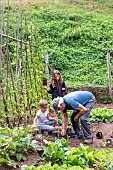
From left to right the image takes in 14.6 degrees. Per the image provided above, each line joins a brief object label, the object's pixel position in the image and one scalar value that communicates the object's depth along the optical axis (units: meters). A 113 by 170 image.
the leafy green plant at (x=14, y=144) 5.54
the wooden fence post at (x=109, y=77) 13.75
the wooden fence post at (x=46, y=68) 11.57
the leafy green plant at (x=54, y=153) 5.74
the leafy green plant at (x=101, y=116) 10.27
